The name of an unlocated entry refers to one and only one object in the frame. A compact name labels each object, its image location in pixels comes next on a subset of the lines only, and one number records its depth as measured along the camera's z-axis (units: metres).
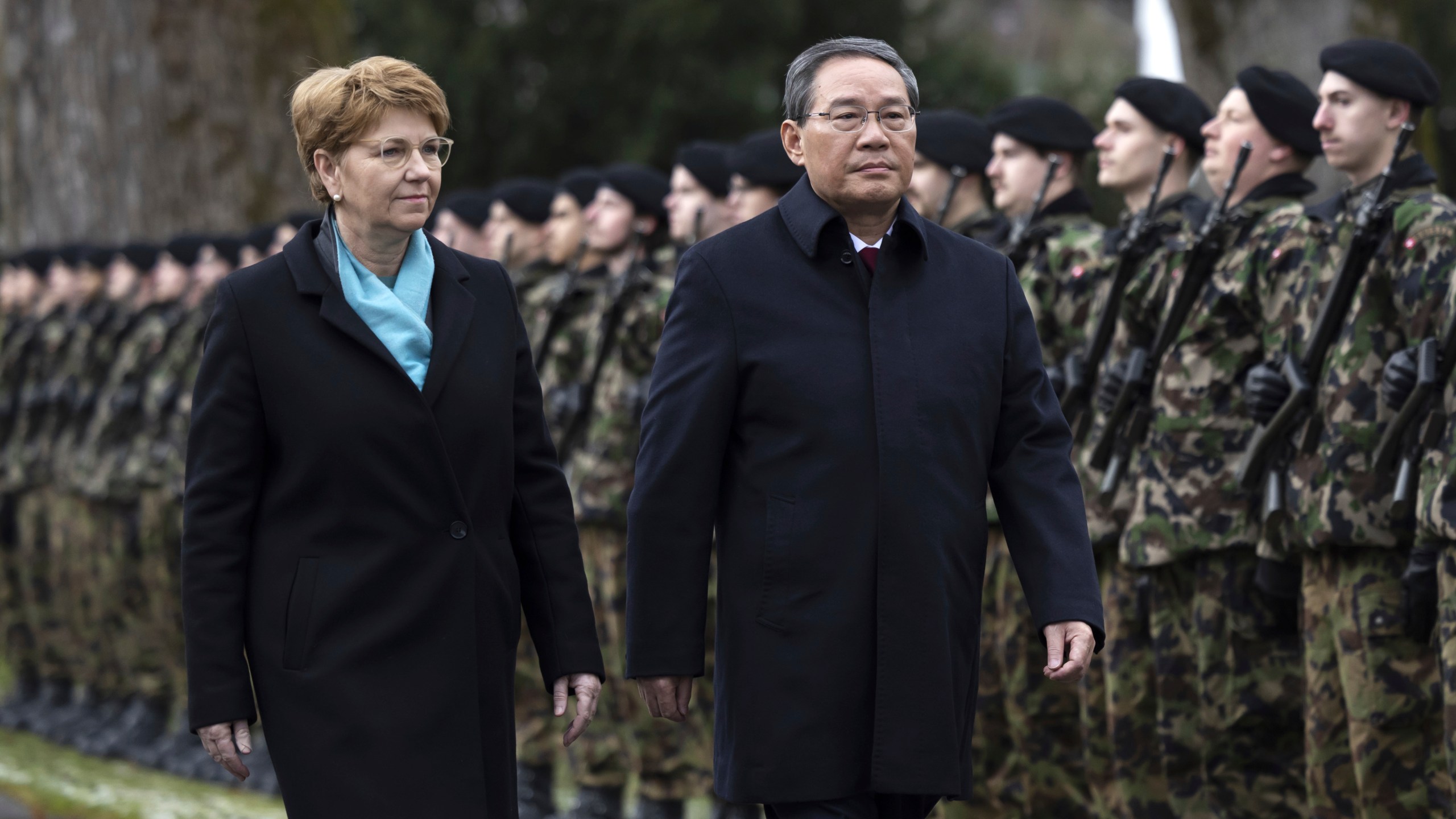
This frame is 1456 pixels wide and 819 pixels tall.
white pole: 43.41
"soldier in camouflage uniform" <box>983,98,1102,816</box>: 11.77
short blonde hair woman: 6.89
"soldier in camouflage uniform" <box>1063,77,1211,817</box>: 10.99
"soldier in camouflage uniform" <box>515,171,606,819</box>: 15.58
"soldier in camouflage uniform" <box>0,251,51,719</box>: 22.58
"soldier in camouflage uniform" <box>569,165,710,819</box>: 14.40
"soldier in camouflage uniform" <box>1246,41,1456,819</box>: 9.32
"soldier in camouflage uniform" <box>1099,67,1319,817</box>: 10.45
